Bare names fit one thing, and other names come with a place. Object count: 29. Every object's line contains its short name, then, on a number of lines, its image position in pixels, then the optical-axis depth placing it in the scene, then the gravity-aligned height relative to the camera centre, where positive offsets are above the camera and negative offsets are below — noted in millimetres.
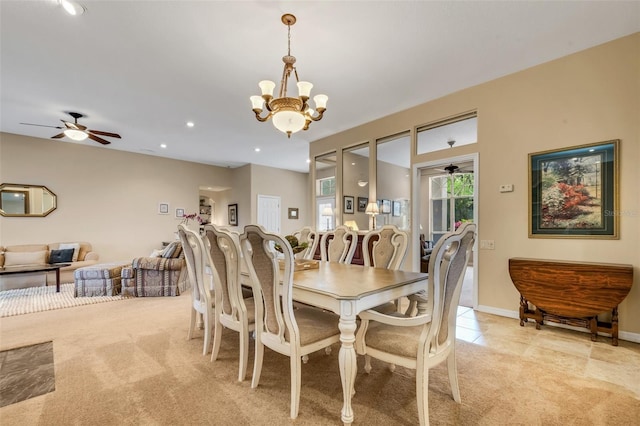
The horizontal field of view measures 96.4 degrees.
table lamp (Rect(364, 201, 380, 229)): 5129 +63
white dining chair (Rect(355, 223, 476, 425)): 1578 -714
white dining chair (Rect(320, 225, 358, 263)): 3324 -403
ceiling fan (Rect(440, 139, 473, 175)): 6805 +1101
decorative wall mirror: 5754 +280
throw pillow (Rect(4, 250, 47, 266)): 5332 -834
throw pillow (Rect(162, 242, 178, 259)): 4805 -638
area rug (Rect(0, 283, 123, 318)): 3986 -1347
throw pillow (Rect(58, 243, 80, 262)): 5860 -690
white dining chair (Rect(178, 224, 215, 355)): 2574 -598
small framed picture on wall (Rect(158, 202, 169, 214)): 7617 +141
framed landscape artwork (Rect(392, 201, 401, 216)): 6078 +95
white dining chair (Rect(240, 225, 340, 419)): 1734 -625
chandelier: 2605 +1032
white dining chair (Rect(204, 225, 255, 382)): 2148 -605
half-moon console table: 2713 -794
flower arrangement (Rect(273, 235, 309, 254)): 2516 -288
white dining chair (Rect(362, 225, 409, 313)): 2812 -360
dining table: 1641 -506
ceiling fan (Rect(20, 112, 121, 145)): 4581 +1329
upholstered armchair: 4688 -1040
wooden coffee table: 4600 -924
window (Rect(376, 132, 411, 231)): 5469 +671
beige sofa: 5297 -939
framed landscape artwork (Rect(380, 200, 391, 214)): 5926 +134
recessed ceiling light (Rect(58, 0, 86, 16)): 2354 +1745
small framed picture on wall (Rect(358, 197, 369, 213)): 6035 +203
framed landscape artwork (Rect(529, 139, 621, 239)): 2961 +221
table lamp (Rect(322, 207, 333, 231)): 6182 +15
